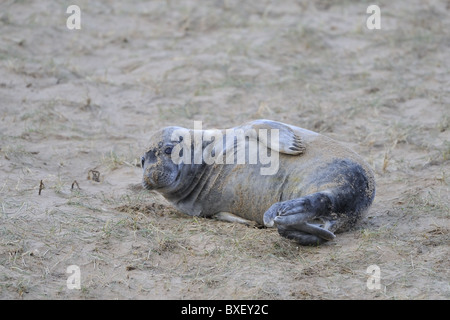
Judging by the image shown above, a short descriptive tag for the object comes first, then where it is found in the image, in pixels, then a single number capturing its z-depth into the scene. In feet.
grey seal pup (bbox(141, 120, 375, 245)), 28.86
